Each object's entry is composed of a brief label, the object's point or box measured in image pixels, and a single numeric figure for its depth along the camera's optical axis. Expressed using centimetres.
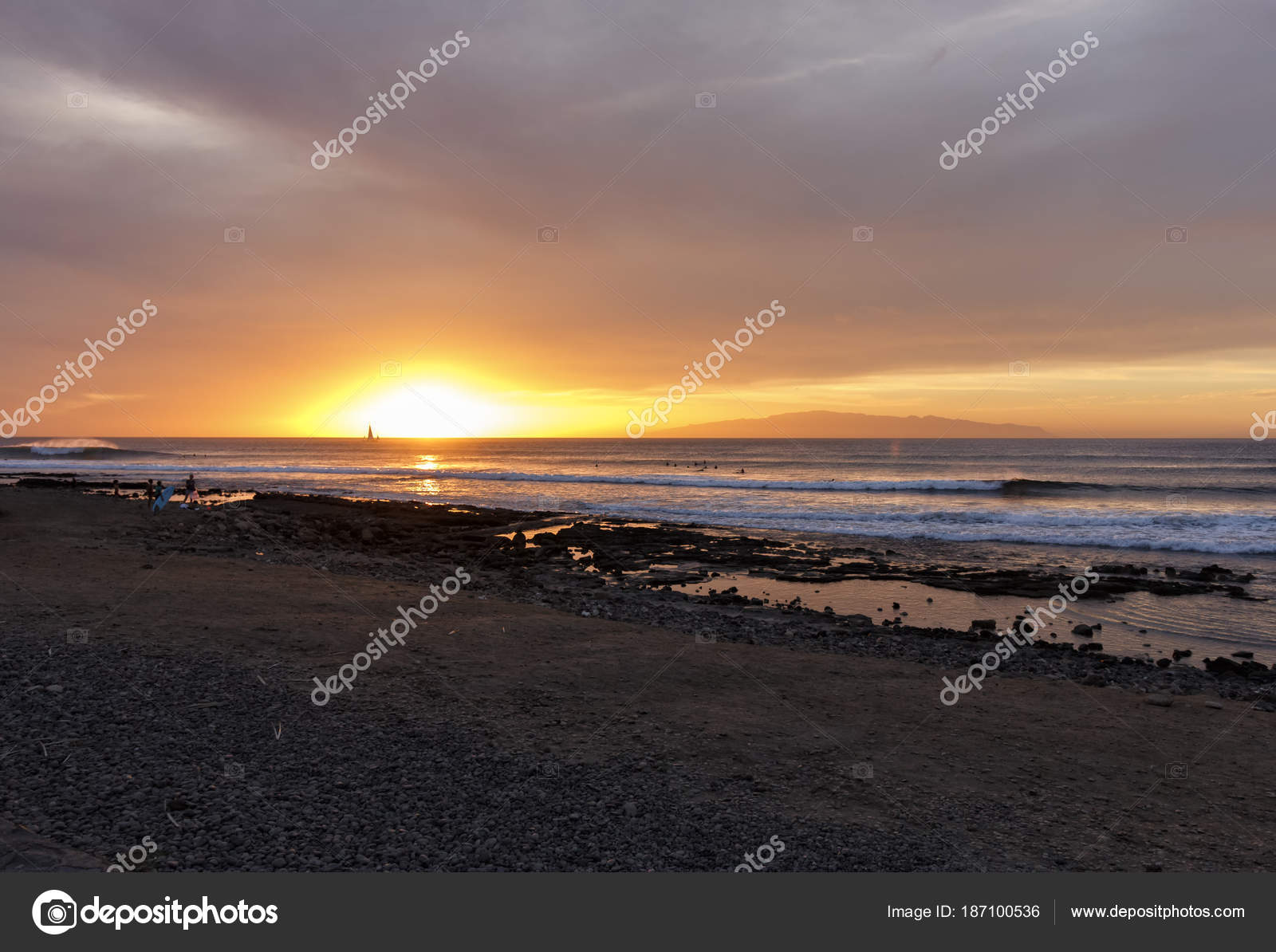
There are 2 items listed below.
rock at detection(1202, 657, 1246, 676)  1099
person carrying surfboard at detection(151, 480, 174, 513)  2857
